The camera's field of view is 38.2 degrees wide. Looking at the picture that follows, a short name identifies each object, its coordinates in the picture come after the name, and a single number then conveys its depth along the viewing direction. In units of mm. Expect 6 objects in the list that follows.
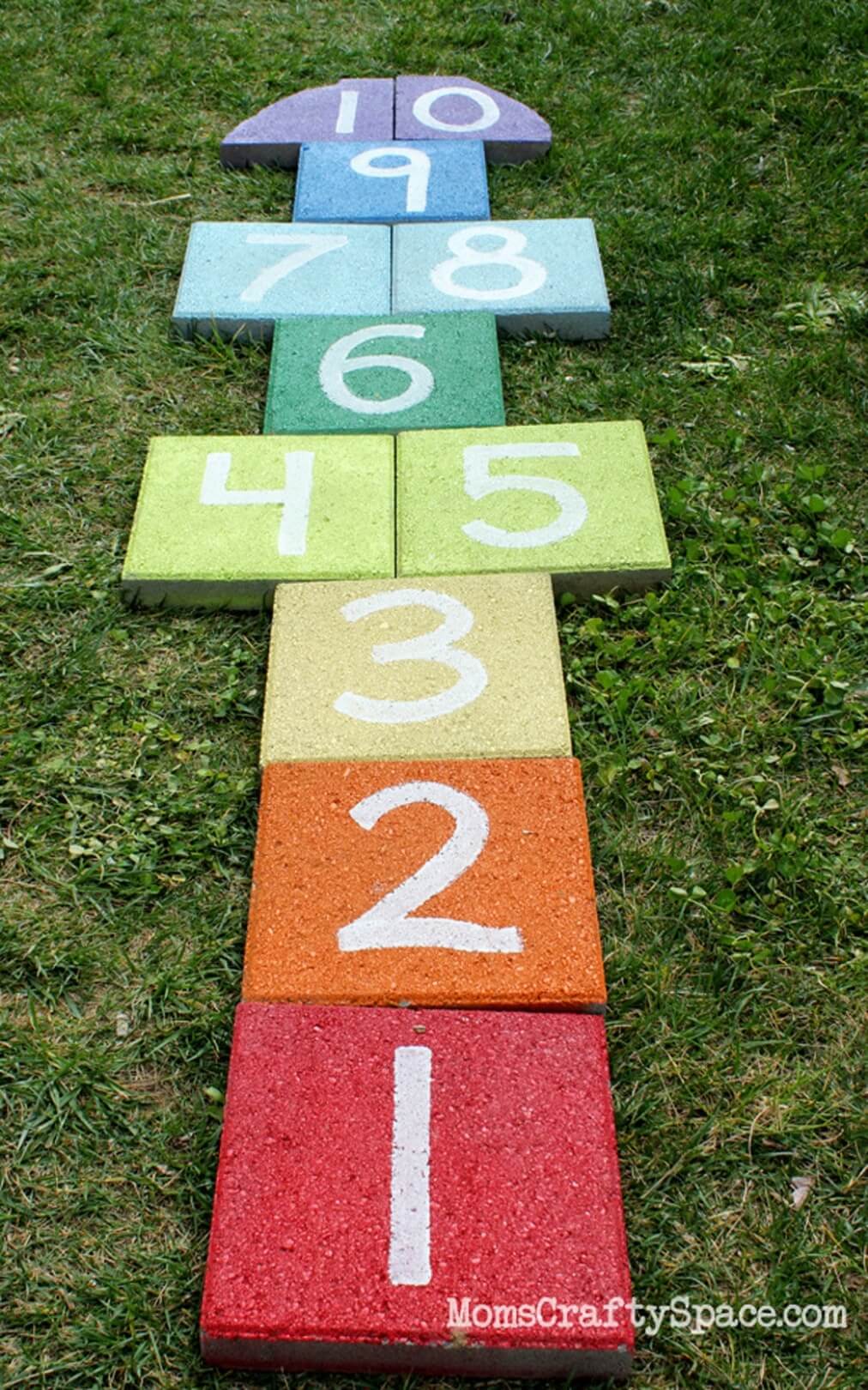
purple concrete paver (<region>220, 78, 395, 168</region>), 4270
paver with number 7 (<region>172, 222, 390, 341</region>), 3578
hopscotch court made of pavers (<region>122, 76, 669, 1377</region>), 1816
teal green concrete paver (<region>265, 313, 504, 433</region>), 3268
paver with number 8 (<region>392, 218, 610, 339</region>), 3584
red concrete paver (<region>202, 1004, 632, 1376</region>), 1771
